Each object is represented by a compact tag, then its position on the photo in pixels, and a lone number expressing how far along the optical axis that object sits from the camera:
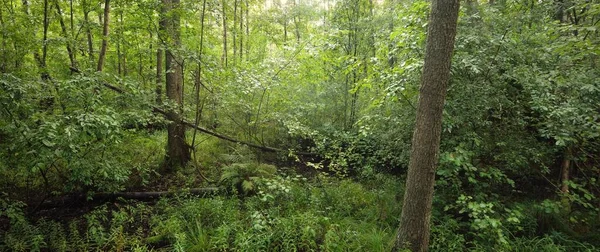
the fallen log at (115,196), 5.71
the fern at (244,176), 6.53
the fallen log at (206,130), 6.02
